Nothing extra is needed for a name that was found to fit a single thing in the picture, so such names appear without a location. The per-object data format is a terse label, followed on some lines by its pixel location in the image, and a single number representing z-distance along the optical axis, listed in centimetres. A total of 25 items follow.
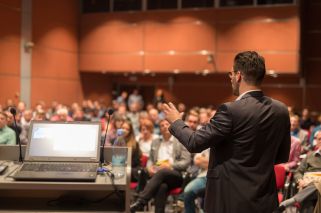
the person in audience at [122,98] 1309
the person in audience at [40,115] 712
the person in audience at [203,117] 717
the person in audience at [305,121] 1031
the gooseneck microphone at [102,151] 311
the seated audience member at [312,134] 686
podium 261
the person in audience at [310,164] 443
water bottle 307
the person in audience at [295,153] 539
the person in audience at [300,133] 668
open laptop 289
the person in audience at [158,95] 1281
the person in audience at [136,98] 1321
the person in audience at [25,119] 729
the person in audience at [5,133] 559
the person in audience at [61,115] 787
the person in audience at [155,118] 809
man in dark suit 220
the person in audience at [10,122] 633
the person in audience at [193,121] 587
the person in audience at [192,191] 471
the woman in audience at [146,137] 601
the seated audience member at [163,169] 494
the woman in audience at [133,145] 529
